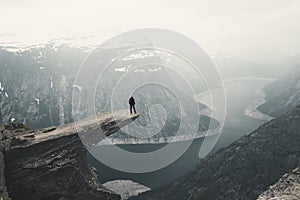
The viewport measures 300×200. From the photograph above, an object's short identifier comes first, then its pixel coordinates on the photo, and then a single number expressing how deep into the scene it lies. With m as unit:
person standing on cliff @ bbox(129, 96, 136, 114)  59.80
